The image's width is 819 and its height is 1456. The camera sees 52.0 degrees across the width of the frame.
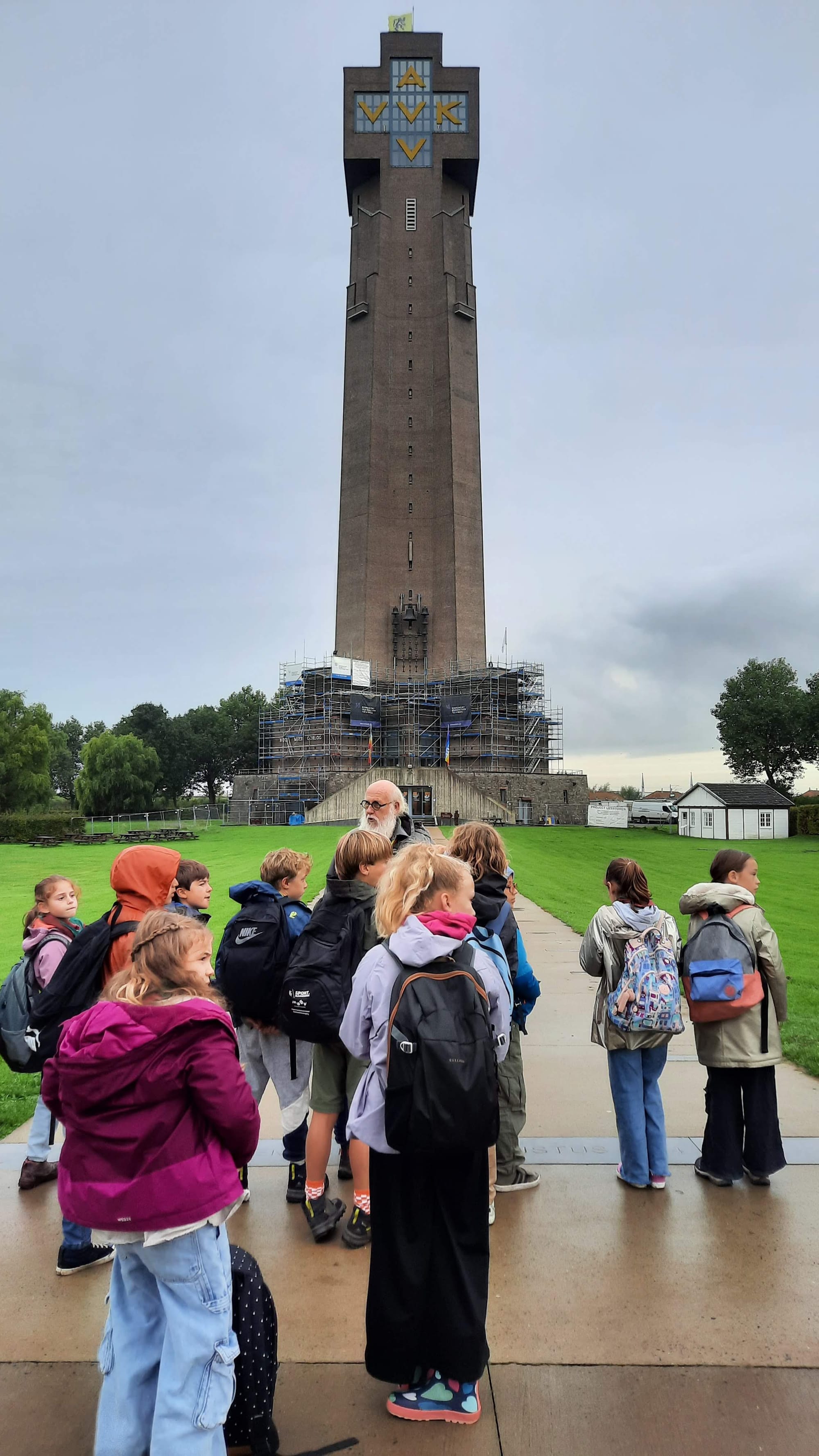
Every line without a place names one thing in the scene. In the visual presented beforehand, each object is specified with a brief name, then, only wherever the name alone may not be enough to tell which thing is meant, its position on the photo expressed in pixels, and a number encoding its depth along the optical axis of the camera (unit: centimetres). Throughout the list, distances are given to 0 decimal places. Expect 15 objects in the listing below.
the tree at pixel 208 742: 9850
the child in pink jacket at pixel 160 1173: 257
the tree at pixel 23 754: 5262
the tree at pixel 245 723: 9819
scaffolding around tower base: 6531
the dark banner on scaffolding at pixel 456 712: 6600
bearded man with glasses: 587
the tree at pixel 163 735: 9762
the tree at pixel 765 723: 7875
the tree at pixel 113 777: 6266
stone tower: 6719
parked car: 7800
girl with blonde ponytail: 313
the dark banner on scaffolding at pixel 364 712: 6531
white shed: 5550
